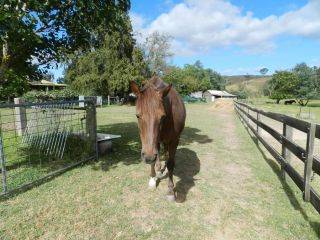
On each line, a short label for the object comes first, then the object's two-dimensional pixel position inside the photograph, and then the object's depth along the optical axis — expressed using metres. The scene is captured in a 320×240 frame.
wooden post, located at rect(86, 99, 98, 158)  6.18
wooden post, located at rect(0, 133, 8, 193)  4.03
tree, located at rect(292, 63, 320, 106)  55.19
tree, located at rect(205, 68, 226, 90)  103.44
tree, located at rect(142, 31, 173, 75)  44.25
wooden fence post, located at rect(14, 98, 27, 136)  8.80
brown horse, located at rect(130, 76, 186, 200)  3.01
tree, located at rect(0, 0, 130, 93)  4.19
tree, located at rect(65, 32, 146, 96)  33.69
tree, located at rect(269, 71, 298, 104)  57.33
